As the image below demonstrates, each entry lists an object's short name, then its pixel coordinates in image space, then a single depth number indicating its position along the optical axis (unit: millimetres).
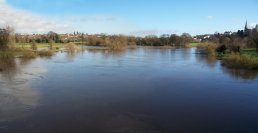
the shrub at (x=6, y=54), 22442
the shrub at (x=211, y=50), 28669
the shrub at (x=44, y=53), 27770
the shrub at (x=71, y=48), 36541
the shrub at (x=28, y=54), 25349
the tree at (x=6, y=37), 23897
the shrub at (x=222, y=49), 28309
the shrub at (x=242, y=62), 16878
